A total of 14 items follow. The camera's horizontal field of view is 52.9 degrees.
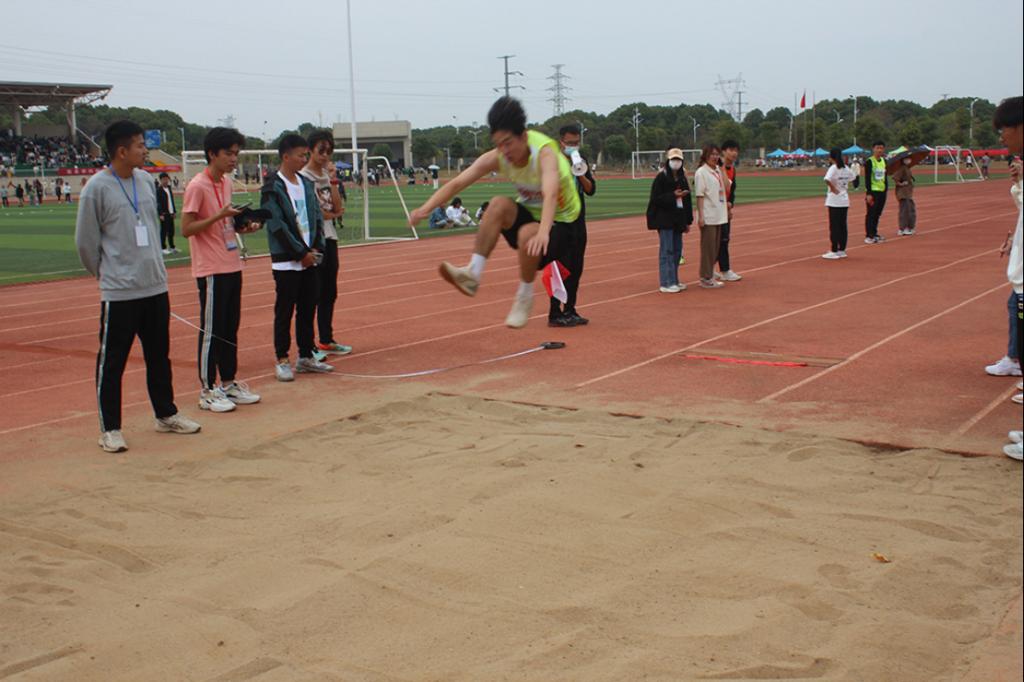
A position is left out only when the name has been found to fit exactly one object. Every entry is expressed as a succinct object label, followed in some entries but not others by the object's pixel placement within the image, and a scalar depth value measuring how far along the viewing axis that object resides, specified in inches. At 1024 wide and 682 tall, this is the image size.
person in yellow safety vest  743.7
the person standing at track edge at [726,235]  556.7
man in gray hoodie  267.3
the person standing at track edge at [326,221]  362.6
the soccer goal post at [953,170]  1975.1
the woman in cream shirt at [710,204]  525.7
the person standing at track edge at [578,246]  422.9
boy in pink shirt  304.2
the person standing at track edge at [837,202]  629.9
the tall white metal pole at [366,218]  943.3
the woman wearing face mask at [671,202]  503.5
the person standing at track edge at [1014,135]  139.6
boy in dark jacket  340.2
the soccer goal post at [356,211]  952.3
